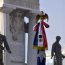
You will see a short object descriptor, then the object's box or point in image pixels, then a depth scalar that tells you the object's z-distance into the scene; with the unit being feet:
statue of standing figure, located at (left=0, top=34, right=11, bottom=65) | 52.75
